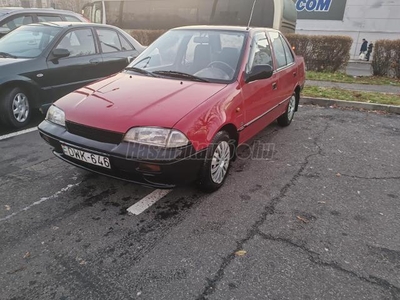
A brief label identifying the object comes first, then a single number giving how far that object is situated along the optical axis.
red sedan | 2.74
